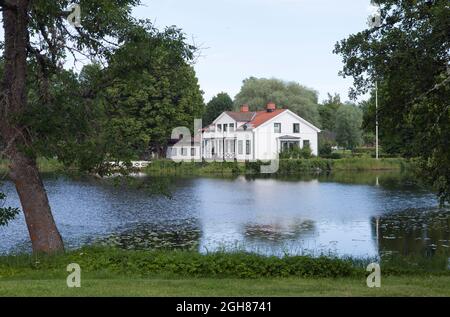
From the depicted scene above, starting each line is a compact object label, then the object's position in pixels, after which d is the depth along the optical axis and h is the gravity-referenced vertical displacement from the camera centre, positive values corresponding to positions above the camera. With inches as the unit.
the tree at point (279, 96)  3351.4 +378.9
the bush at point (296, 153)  2608.3 +34.2
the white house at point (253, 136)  2738.7 +117.4
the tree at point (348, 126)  3341.5 +195.1
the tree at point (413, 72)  477.7 +75.6
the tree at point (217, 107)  3774.6 +349.8
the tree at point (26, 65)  491.2 +86.5
